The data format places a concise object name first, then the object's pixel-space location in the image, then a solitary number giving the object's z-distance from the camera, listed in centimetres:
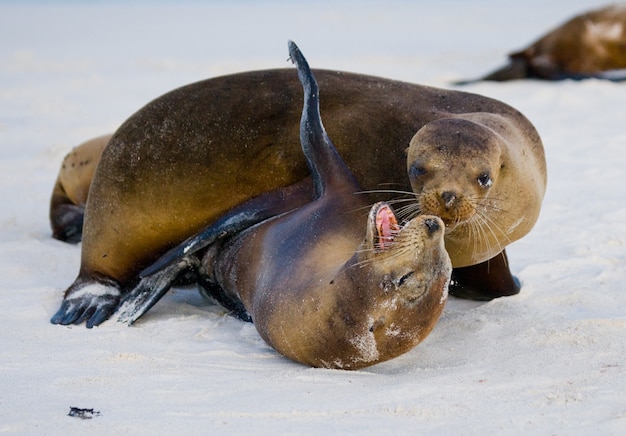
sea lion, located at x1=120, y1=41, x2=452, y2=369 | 648
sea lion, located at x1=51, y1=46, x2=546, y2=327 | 832
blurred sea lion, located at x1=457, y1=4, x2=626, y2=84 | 1980
